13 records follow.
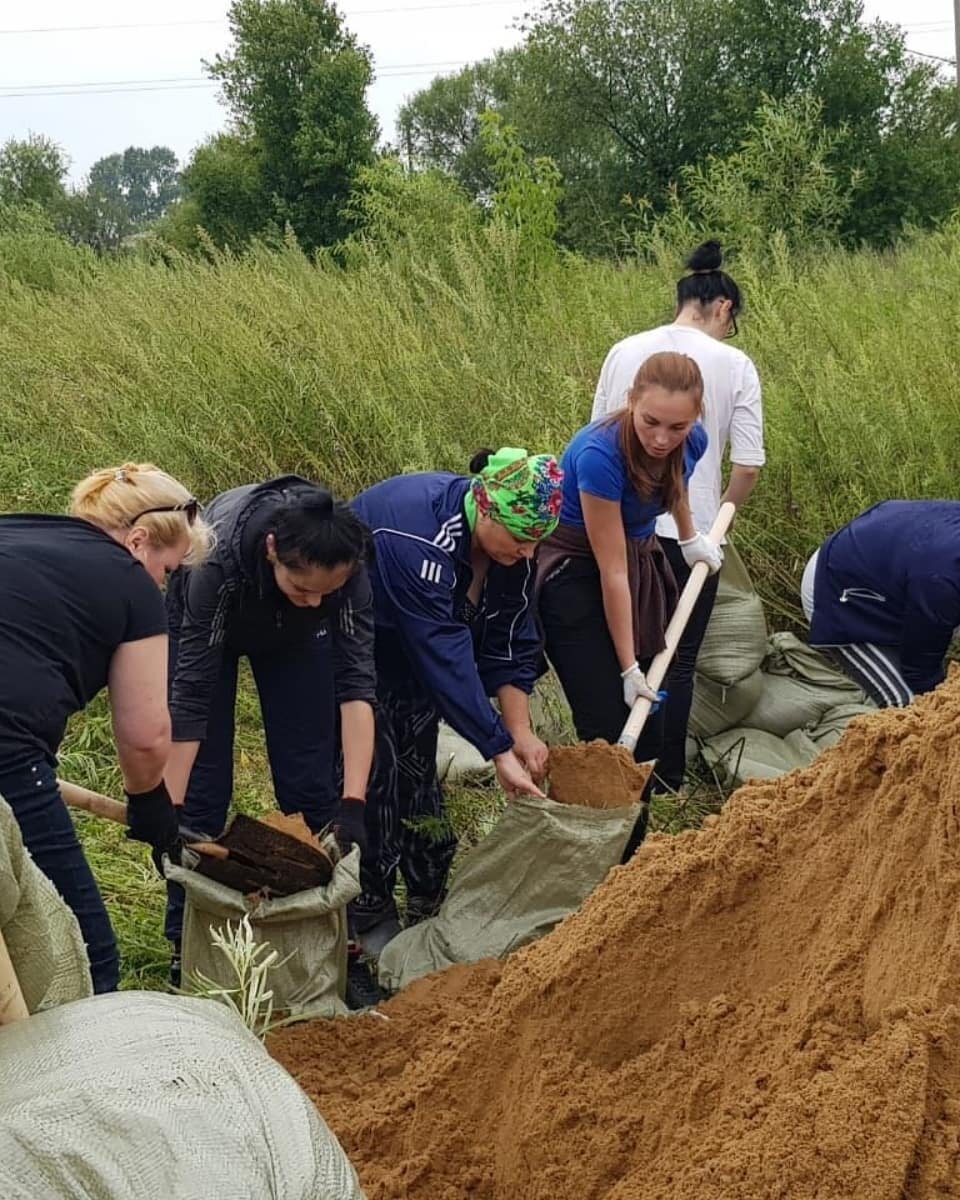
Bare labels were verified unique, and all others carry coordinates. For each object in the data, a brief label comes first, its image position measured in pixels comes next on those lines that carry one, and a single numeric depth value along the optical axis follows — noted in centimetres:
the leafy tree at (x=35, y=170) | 2462
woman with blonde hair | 226
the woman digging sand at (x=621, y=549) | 328
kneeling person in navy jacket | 347
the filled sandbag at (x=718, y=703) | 444
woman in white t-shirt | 401
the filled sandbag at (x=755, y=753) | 421
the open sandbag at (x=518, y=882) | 294
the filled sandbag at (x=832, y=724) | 439
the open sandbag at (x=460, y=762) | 429
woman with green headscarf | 296
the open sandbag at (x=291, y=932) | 273
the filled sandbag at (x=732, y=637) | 440
